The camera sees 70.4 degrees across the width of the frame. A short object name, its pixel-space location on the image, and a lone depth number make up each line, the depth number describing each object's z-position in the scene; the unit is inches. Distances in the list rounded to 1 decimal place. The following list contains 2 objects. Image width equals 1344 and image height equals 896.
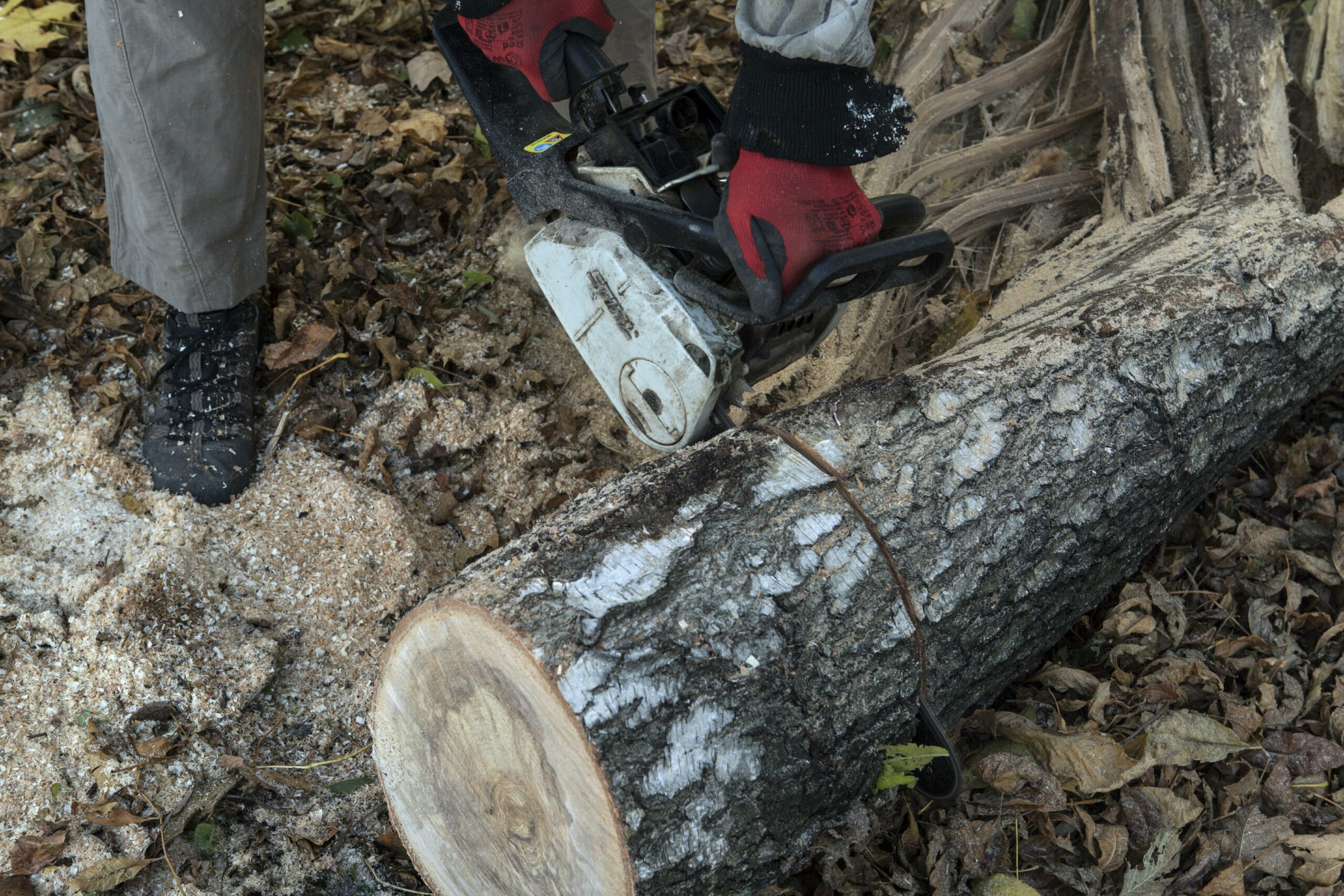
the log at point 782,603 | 52.8
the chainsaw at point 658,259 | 71.3
